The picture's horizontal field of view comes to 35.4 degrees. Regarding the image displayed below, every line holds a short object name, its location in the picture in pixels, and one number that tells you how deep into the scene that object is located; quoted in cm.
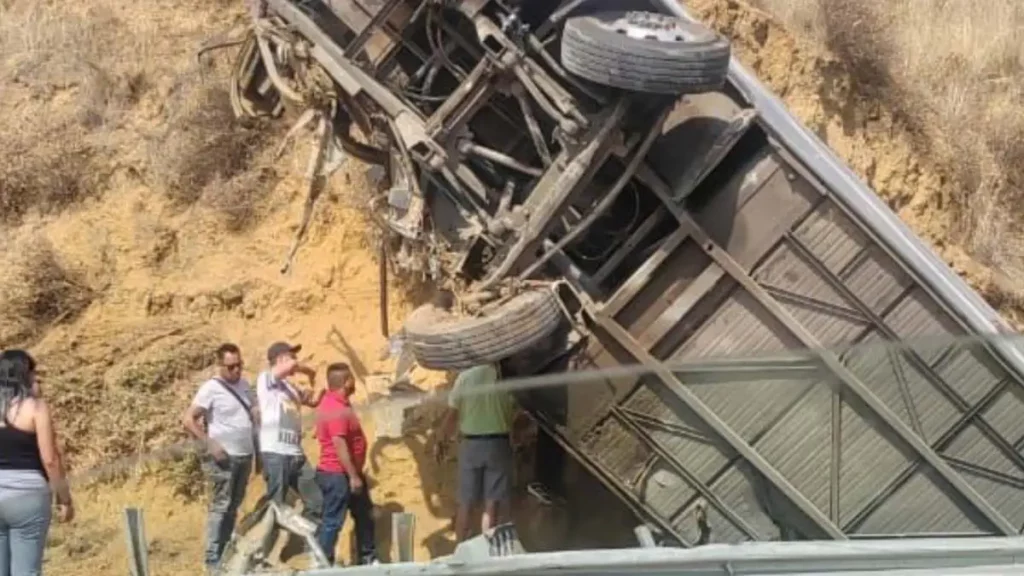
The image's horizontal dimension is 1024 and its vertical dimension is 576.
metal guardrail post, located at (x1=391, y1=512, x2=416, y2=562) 594
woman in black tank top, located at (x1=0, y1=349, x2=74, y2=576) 692
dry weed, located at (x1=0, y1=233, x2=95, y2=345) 1092
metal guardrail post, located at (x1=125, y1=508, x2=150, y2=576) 598
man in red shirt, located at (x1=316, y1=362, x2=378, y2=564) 834
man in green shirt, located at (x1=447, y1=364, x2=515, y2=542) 842
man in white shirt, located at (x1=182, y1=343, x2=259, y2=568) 781
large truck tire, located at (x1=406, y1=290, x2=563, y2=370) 754
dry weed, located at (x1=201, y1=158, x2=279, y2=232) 1142
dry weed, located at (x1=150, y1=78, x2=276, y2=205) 1162
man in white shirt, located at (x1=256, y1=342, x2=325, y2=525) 776
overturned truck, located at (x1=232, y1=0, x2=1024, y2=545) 757
